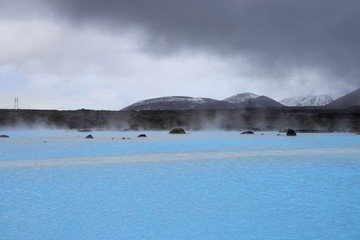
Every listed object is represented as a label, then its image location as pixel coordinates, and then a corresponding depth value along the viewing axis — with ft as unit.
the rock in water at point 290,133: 129.80
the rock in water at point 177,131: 143.99
